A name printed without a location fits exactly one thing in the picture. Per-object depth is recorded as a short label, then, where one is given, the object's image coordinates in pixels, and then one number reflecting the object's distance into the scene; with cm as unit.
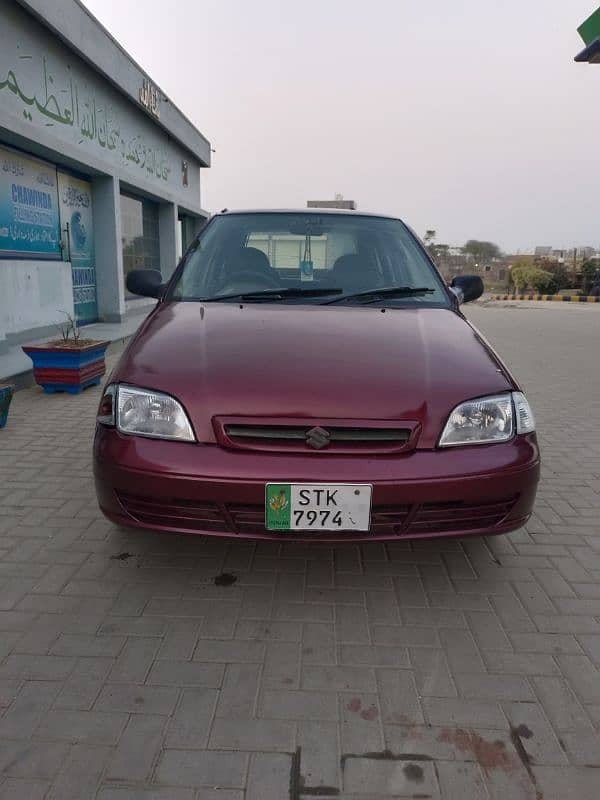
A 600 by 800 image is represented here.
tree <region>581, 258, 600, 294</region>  3894
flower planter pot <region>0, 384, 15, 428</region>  461
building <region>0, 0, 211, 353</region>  748
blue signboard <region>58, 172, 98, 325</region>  957
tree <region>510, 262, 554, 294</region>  4203
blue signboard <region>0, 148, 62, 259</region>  760
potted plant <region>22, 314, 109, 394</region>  573
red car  205
